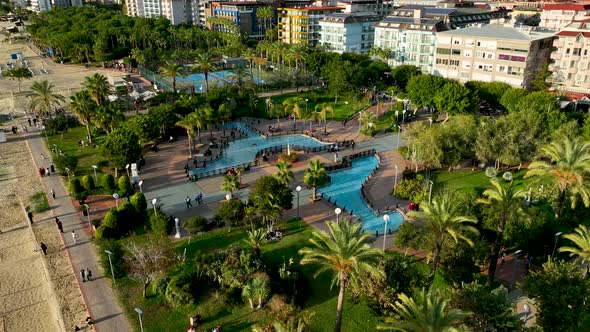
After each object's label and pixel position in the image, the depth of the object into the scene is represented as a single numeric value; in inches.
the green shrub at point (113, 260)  1514.5
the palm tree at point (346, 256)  1161.4
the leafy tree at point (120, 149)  2245.3
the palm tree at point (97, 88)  2930.6
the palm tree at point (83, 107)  2682.1
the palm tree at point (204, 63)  3718.0
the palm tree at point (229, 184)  1979.6
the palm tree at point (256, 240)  1533.0
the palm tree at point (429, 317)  929.5
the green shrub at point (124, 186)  2105.1
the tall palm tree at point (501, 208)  1386.6
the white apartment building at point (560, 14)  4692.4
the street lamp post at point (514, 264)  1546.5
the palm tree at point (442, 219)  1312.7
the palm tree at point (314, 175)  2049.7
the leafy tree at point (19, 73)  4254.4
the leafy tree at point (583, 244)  1348.4
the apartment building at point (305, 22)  5797.2
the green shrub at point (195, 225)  1755.7
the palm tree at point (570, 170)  1637.6
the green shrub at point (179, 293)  1384.1
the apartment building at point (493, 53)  3410.4
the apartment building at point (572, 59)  3412.9
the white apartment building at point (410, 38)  4170.8
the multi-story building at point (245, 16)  6771.7
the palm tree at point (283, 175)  1956.2
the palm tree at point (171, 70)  3636.8
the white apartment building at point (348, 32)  5073.8
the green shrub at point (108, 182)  2101.4
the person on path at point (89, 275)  1531.7
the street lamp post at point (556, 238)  1524.4
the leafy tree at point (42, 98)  2982.3
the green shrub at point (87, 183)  2108.8
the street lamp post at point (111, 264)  1475.0
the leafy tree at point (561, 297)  1166.0
